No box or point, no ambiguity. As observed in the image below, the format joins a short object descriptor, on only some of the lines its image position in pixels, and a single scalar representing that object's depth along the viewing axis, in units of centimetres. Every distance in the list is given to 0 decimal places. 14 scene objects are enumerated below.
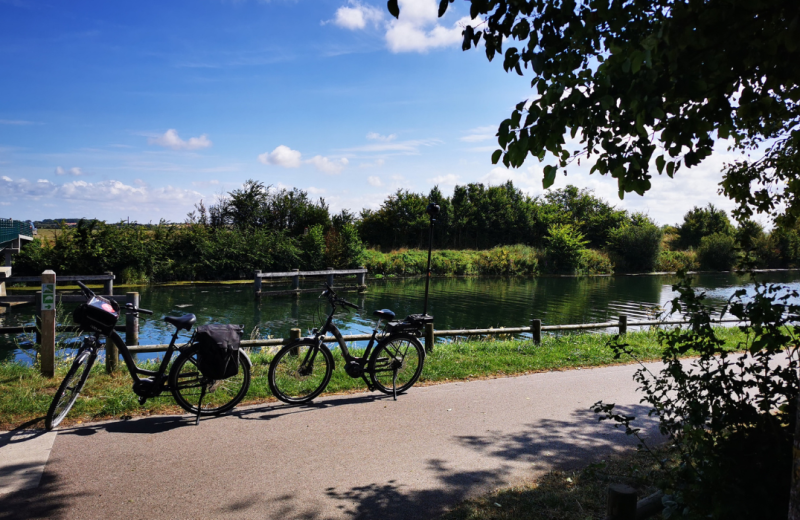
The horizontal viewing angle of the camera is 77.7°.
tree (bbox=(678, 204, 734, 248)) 5597
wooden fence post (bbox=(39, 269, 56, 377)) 583
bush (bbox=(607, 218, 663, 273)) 4681
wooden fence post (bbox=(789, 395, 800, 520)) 198
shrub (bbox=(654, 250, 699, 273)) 4756
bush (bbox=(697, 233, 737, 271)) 4775
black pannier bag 477
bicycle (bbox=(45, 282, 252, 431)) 468
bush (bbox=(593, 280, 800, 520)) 229
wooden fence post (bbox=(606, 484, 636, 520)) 235
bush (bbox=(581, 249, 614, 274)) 4544
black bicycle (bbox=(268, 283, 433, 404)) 572
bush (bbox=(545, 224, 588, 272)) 4509
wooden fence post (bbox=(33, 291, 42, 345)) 706
